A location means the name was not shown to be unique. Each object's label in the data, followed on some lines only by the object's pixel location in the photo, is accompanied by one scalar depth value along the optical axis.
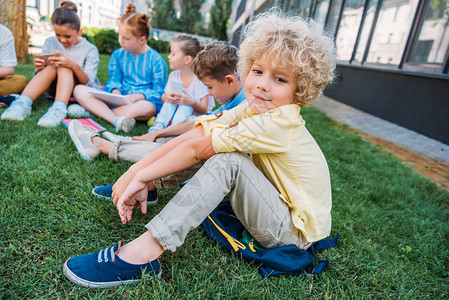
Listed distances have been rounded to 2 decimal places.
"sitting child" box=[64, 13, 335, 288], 1.17
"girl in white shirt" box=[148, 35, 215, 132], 2.80
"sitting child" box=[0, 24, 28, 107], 3.06
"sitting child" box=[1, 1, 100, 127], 2.84
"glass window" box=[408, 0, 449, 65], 4.80
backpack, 1.32
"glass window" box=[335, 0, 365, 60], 7.31
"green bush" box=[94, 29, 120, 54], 12.73
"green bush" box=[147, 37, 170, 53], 16.16
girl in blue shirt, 3.07
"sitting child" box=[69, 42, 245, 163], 2.02
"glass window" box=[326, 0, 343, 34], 8.22
